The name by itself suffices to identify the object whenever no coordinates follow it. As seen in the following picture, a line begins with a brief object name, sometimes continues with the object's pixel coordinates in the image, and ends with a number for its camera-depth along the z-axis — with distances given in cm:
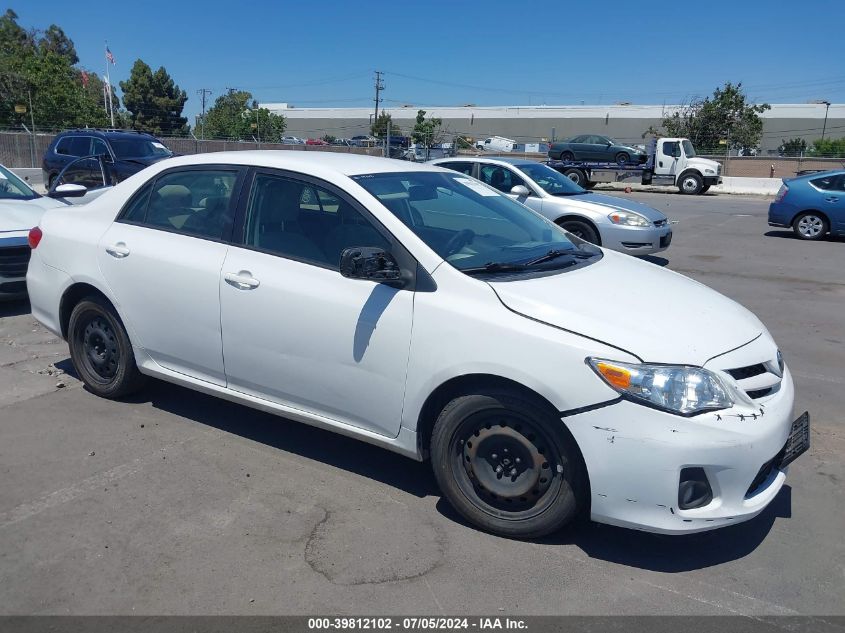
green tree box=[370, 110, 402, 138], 7806
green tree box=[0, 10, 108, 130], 4291
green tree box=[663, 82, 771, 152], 4922
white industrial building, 8044
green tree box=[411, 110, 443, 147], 6009
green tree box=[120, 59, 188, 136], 7444
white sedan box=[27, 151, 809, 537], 319
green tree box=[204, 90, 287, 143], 7078
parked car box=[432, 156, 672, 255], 1086
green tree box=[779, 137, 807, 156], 6586
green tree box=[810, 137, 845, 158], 5000
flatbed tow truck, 3097
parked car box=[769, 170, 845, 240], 1480
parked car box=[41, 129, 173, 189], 1489
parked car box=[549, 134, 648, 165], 3341
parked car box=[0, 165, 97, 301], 723
